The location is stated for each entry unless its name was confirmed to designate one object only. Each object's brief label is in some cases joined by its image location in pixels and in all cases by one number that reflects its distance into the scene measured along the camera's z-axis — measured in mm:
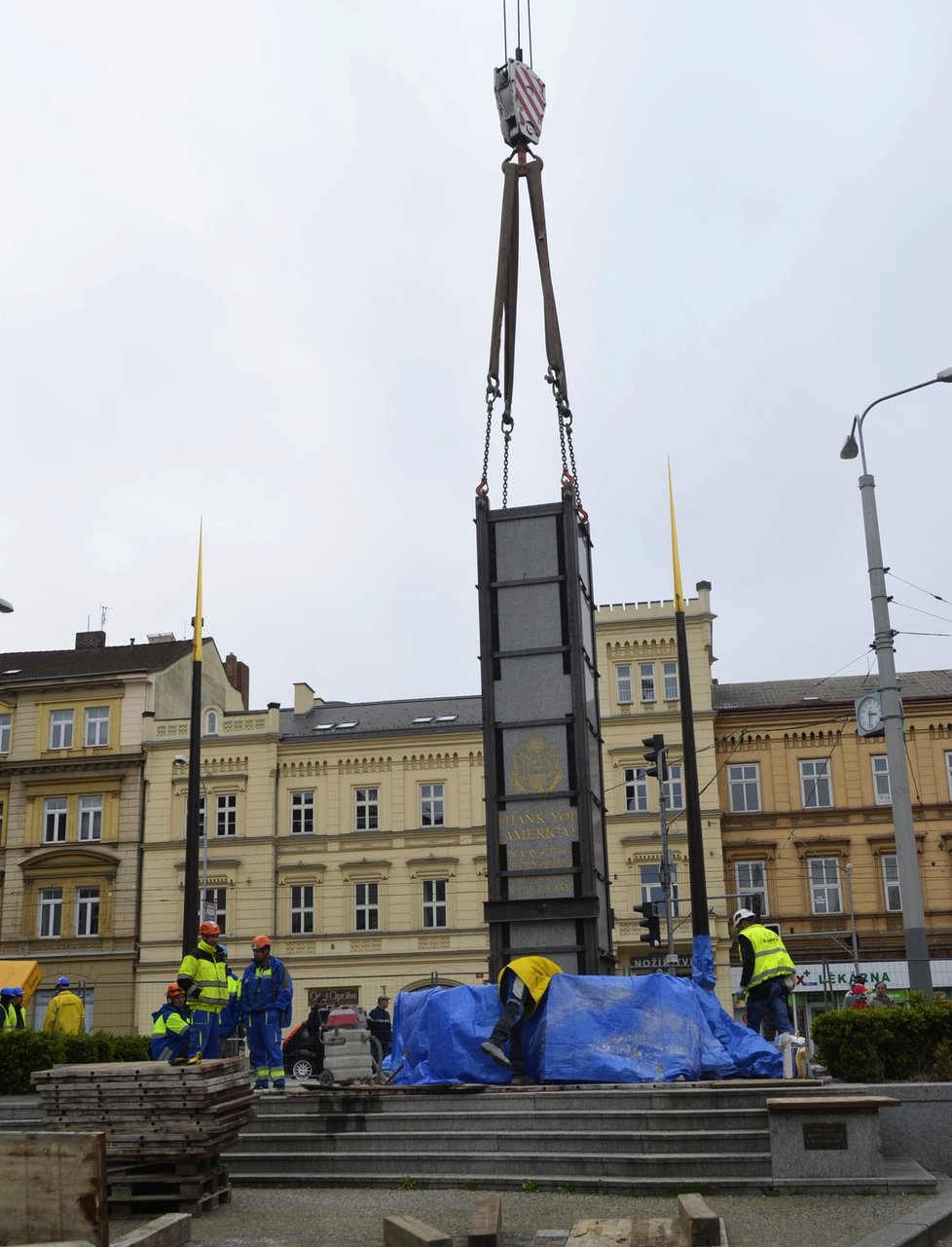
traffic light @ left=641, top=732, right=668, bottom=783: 26469
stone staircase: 10445
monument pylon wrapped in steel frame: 15539
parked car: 27081
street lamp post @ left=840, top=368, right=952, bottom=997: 15547
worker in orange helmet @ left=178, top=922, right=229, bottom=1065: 14031
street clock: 17156
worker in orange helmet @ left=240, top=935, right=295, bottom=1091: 14031
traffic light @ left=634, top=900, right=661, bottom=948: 23562
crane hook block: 18016
